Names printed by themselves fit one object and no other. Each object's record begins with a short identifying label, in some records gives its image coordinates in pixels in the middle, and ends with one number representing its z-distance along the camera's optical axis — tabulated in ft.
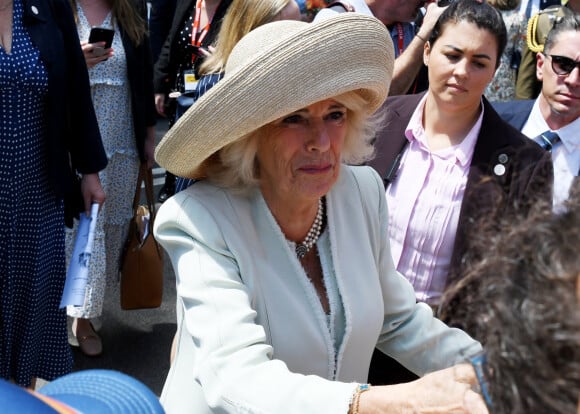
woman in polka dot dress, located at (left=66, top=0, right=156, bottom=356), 13.39
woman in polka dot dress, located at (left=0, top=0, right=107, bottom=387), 9.75
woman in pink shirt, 8.95
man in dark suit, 10.39
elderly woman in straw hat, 5.58
